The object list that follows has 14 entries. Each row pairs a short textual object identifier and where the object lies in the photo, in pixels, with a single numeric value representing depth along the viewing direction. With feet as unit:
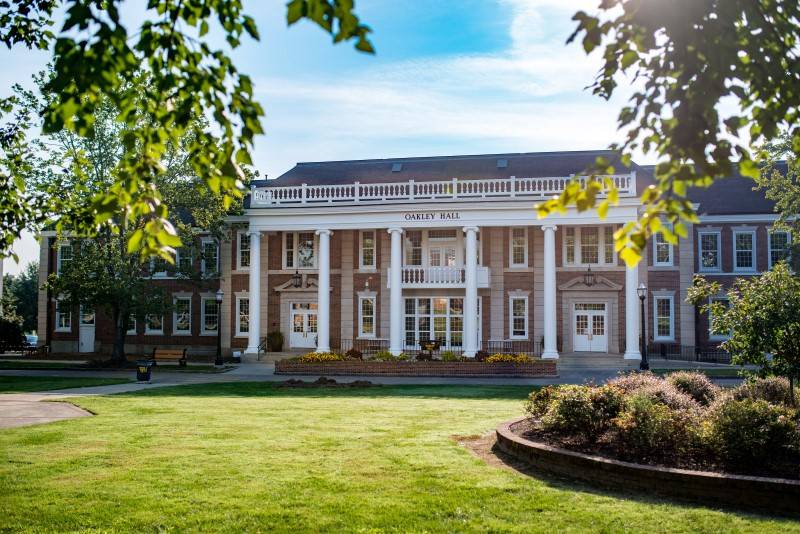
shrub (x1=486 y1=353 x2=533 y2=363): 98.58
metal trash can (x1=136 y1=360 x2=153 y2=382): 85.51
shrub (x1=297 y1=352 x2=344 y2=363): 104.01
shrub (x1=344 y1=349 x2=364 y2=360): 106.21
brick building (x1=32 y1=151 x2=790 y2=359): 119.44
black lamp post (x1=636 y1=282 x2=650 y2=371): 100.10
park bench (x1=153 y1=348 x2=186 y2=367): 122.11
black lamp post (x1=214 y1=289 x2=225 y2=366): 119.03
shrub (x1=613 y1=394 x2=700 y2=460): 30.96
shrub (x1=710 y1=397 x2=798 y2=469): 28.48
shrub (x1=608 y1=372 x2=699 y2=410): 39.19
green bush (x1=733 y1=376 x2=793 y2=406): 43.14
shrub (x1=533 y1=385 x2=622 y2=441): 34.91
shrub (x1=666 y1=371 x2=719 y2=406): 48.16
